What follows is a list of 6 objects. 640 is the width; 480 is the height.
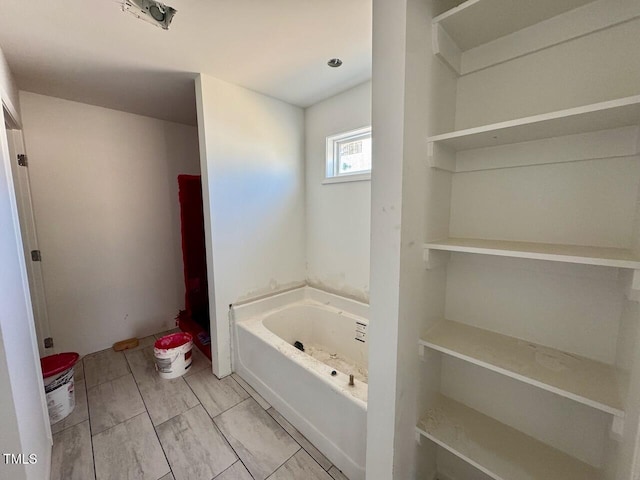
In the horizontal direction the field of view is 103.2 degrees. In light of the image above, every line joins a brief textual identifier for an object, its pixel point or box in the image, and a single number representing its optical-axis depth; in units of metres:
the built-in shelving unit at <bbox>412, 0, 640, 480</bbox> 0.78
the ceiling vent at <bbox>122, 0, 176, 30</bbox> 1.15
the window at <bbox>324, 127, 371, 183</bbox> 2.17
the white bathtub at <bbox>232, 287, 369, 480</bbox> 1.36
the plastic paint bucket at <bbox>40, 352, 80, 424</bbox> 1.68
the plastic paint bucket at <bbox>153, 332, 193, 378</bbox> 2.09
